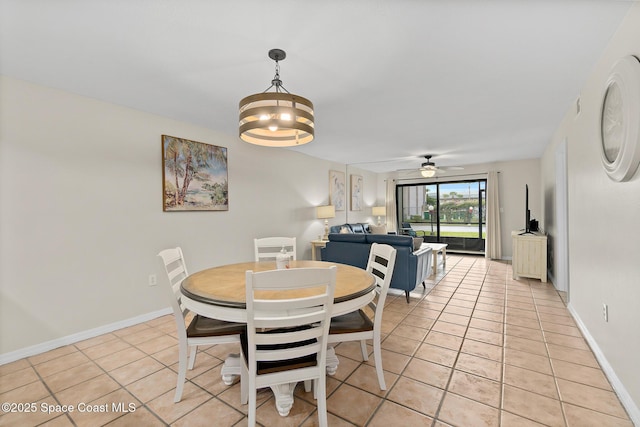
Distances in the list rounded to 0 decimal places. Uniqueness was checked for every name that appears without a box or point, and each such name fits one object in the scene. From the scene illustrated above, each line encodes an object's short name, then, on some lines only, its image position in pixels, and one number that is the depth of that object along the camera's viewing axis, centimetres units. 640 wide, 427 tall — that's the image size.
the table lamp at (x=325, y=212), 552
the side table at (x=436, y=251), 498
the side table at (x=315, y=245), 526
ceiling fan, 559
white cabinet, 437
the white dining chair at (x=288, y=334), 128
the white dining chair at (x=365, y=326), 177
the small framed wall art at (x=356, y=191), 718
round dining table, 147
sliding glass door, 717
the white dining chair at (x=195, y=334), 169
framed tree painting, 321
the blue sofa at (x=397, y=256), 355
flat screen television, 483
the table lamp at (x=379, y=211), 763
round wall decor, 141
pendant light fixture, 166
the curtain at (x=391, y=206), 821
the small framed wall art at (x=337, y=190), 626
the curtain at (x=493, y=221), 655
